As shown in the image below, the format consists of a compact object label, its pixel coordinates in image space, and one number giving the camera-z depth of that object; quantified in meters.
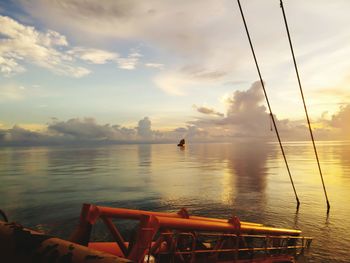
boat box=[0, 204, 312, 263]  3.40
